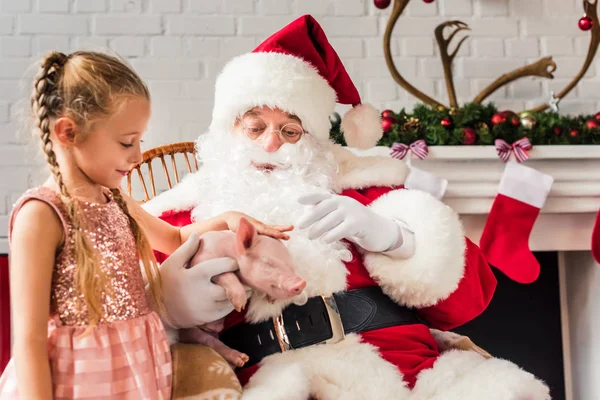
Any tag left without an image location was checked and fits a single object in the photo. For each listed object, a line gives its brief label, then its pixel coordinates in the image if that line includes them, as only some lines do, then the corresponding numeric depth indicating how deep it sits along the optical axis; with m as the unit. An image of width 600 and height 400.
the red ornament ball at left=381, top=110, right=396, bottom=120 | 2.01
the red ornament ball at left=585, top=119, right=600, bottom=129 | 2.04
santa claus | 1.22
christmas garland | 2.00
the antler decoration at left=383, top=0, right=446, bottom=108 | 2.25
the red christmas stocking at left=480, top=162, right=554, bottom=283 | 1.99
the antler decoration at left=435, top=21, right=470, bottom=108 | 2.29
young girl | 0.97
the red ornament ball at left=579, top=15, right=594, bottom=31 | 2.29
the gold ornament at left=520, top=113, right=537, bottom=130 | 2.03
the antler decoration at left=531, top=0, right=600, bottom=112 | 2.28
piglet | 1.13
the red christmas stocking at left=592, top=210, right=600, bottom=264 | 2.03
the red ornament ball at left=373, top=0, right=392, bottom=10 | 2.29
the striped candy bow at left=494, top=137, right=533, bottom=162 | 1.99
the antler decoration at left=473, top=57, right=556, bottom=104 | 2.26
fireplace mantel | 2.01
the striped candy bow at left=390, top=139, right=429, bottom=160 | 1.97
